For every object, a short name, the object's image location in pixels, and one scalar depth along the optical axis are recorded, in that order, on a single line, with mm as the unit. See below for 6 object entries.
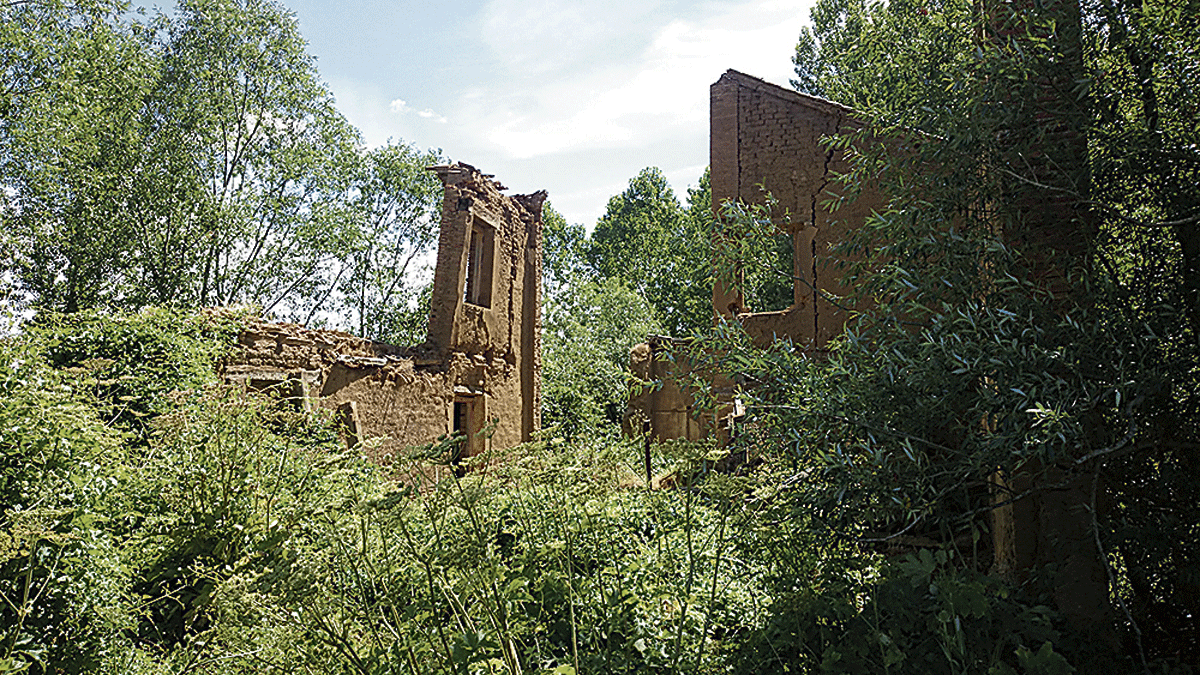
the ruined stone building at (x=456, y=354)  9133
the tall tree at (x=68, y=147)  14508
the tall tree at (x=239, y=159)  18500
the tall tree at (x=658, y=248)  28109
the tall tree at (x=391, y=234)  23609
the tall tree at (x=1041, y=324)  3111
